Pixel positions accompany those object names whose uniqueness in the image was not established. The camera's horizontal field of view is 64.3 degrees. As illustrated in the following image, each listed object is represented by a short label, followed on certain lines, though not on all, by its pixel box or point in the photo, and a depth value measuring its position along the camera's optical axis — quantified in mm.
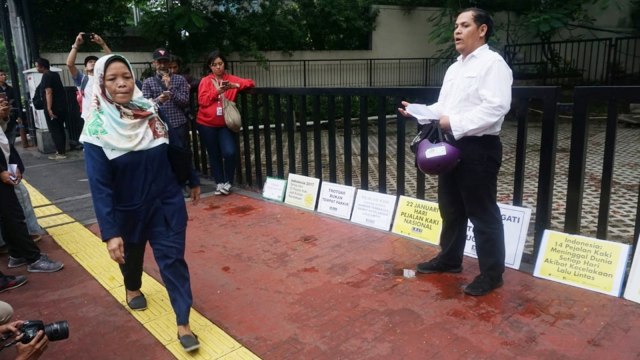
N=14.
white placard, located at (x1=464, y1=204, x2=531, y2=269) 3893
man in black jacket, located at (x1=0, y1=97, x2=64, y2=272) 4082
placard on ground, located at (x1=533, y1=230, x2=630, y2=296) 3434
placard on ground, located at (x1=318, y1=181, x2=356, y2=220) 5289
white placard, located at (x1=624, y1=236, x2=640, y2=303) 3320
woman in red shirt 6039
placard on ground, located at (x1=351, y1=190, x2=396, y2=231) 4891
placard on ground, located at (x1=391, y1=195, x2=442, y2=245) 4492
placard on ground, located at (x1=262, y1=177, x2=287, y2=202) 6043
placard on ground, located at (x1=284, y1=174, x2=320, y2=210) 5676
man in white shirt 3107
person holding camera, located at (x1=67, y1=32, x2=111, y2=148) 5930
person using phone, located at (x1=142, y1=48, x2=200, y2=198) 5938
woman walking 2834
